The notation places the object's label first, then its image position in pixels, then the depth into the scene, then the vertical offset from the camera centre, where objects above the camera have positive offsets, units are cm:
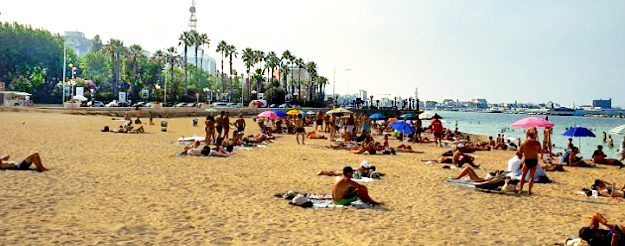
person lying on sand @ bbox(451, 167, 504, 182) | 1176 -155
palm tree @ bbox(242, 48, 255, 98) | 9912 +952
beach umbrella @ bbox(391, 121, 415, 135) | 2439 -91
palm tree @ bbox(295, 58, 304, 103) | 11222 +978
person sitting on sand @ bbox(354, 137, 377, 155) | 1964 -155
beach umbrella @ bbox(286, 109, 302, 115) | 3140 -32
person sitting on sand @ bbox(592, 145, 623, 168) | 1948 -190
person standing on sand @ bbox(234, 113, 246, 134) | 2392 -87
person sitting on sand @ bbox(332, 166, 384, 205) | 923 -153
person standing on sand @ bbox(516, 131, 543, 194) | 1120 -103
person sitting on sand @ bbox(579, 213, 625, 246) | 622 -154
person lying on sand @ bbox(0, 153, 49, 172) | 1133 -132
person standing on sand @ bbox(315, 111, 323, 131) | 3403 -83
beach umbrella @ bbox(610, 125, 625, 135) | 1939 -78
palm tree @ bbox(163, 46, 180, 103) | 9362 +935
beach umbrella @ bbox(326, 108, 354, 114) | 3087 -23
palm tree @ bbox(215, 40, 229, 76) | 9469 +1105
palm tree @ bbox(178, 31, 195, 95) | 9334 +1228
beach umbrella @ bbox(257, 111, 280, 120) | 2639 -44
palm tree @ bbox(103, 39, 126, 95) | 8444 +924
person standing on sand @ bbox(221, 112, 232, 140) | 2174 -78
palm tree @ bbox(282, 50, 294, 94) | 10869 +1049
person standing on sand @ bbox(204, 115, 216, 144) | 2047 -89
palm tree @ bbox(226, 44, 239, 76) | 9526 +1045
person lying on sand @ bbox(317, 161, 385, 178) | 1284 -164
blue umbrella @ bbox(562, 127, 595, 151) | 1941 -86
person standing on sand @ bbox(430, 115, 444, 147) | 2520 -92
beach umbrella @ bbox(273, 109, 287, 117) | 2892 -36
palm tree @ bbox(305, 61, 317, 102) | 12125 +860
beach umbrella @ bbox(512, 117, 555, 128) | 1859 -50
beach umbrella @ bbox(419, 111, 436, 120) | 3320 -52
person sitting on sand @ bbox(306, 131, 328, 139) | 2747 -156
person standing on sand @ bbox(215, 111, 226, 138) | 2149 -67
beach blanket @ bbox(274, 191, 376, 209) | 910 -173
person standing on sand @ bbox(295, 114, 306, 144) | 2385 -94
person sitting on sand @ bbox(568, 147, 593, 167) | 1803 -178
